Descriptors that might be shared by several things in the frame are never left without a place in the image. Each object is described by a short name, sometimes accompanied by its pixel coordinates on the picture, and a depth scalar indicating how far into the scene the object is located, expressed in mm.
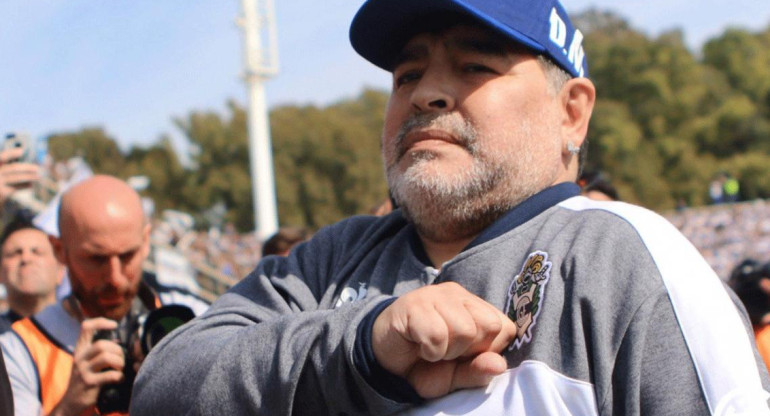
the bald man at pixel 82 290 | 2732
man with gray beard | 1341
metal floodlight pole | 20906
